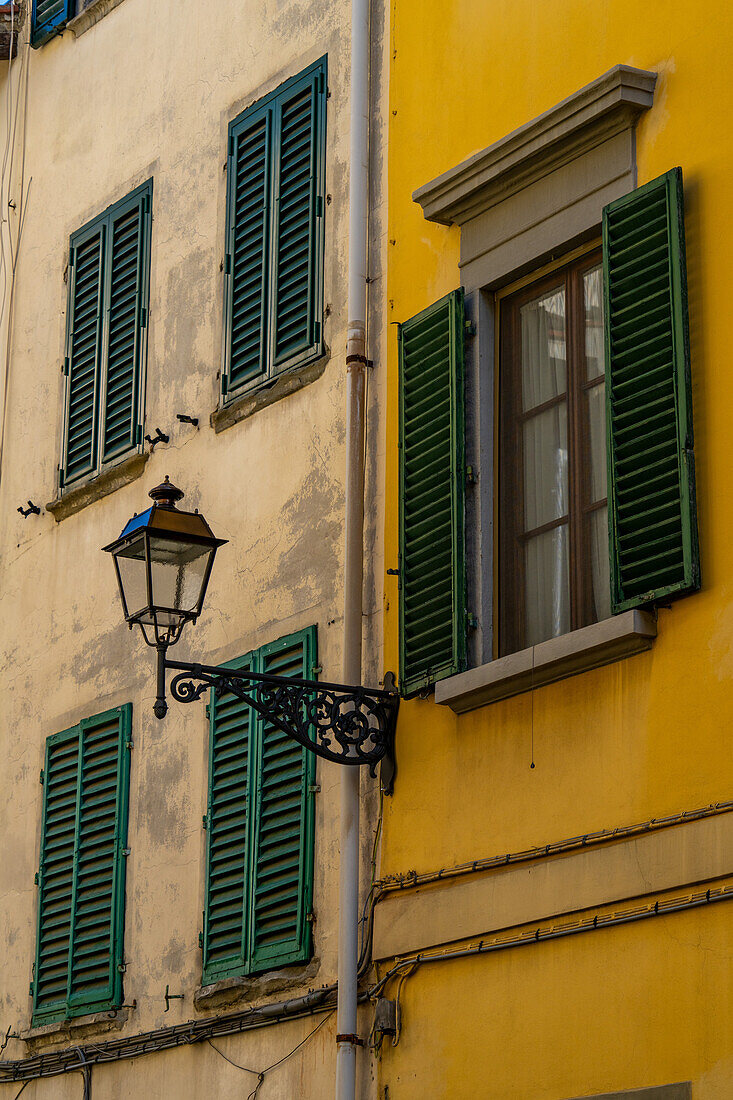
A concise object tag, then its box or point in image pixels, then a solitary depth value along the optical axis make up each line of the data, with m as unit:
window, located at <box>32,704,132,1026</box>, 17.98
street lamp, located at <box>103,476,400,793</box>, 14.19
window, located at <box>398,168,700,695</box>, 12.75
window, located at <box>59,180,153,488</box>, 19.81
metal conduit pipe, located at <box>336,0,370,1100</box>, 14.41
